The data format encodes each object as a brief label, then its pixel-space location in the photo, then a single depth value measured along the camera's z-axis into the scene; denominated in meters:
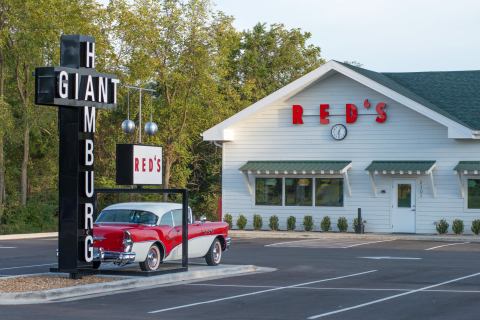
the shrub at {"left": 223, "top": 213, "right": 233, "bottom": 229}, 42.78
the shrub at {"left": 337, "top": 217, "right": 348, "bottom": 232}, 40.66
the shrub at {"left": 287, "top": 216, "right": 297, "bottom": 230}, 41.62
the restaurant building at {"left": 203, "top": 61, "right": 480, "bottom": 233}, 39.09
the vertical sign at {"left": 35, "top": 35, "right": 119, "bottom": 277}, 20.09
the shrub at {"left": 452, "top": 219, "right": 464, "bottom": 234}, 38.50
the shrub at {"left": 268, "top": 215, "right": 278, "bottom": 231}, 41.94
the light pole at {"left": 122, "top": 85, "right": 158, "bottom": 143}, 36.31
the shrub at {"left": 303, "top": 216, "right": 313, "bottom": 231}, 41.34
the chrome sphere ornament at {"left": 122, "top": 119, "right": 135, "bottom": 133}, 36.81
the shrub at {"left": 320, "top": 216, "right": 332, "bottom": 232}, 40.91
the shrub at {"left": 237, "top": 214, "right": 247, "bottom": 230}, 42.31
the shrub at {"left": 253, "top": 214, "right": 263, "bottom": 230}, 42.16
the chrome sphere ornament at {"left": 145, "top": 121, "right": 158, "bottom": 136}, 36.28
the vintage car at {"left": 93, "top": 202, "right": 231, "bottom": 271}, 20.97
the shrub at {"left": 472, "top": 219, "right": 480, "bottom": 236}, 38.22
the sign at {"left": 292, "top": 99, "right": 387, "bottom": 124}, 40.31
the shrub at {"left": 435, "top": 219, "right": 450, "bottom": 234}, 38.84
